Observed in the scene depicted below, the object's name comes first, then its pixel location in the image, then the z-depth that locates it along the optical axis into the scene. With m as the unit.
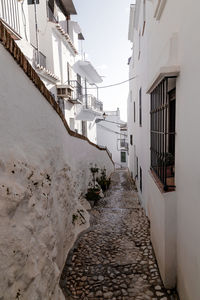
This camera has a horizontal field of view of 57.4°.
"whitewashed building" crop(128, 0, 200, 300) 2.22
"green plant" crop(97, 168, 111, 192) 9.16
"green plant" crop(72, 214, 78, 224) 4.73
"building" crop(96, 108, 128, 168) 25.28
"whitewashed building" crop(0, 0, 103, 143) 6.34
